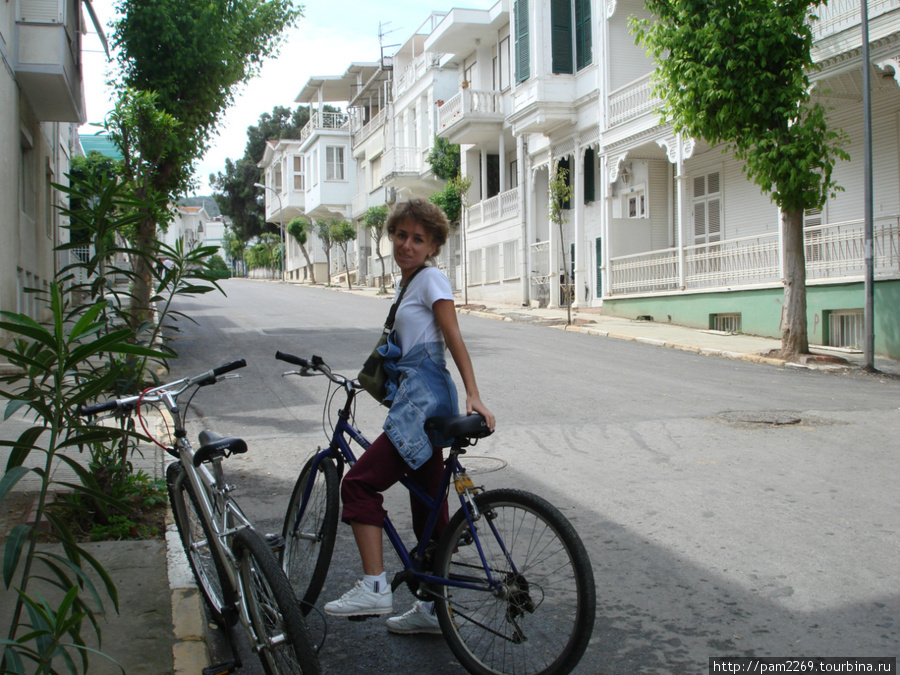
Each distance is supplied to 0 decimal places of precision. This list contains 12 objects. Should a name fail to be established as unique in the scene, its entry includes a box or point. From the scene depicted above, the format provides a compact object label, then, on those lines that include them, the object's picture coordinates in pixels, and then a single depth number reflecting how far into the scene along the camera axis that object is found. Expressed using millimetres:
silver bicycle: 2863
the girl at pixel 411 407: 3475
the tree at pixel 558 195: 21562
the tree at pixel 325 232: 48691
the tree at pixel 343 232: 44250
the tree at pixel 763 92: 13289
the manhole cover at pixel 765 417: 8539
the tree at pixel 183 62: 15945
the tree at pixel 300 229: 53312
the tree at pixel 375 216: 39750
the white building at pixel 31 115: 13102
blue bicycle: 3145
